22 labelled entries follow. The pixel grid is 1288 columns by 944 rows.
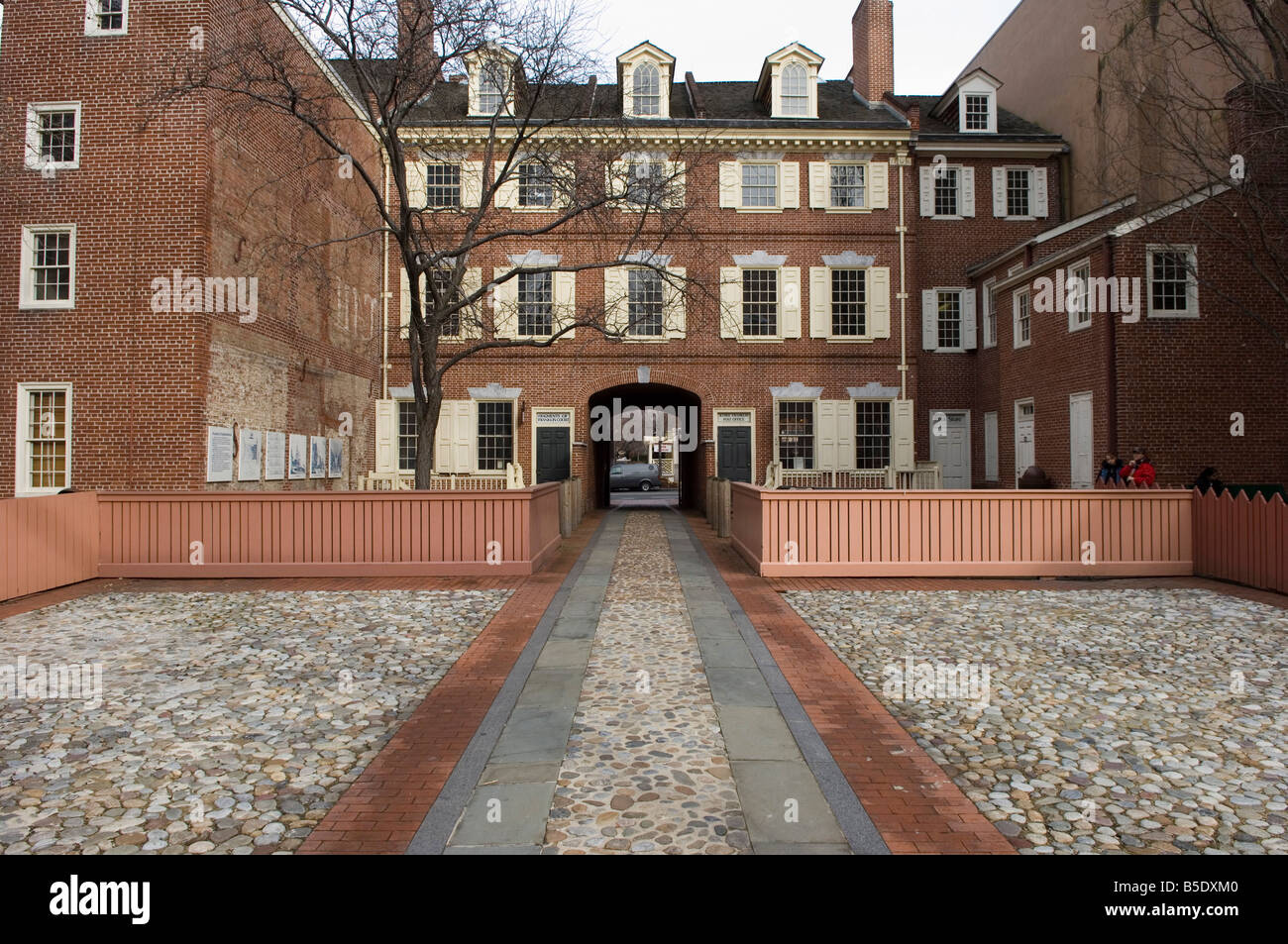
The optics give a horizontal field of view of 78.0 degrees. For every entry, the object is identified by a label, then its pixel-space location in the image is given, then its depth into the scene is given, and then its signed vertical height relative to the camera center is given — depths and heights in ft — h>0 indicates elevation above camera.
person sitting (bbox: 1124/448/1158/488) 45.85 +0.46
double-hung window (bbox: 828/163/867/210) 75.56 +28.03
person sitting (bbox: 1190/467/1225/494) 52.42 -0.09
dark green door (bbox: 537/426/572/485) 74.49 +2.74
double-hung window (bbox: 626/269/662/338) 74.08 +17.45
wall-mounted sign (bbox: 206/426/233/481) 48.55 +1.87
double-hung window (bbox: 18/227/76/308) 49.24 +13.66
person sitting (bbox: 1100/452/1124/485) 50.08 +0.63
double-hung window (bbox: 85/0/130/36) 49.47 +29.25
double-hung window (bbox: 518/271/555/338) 74.49 +16.65
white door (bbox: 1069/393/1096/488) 57.21 +2.80
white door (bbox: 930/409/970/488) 77.30 +3.27
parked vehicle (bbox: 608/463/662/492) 134.00 +1.02
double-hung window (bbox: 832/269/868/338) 75.87 +17.13
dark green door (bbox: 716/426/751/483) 74.69 +2.68
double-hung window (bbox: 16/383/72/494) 48.85 +2.99
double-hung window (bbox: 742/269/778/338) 75.66 +17.21
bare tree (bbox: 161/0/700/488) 40.81 +21.94
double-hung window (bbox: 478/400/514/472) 75.20 +4.58
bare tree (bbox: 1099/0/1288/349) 43.70 +24.02
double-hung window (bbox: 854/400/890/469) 75.36 +4.43
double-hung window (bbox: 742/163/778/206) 75.56 +28.30
